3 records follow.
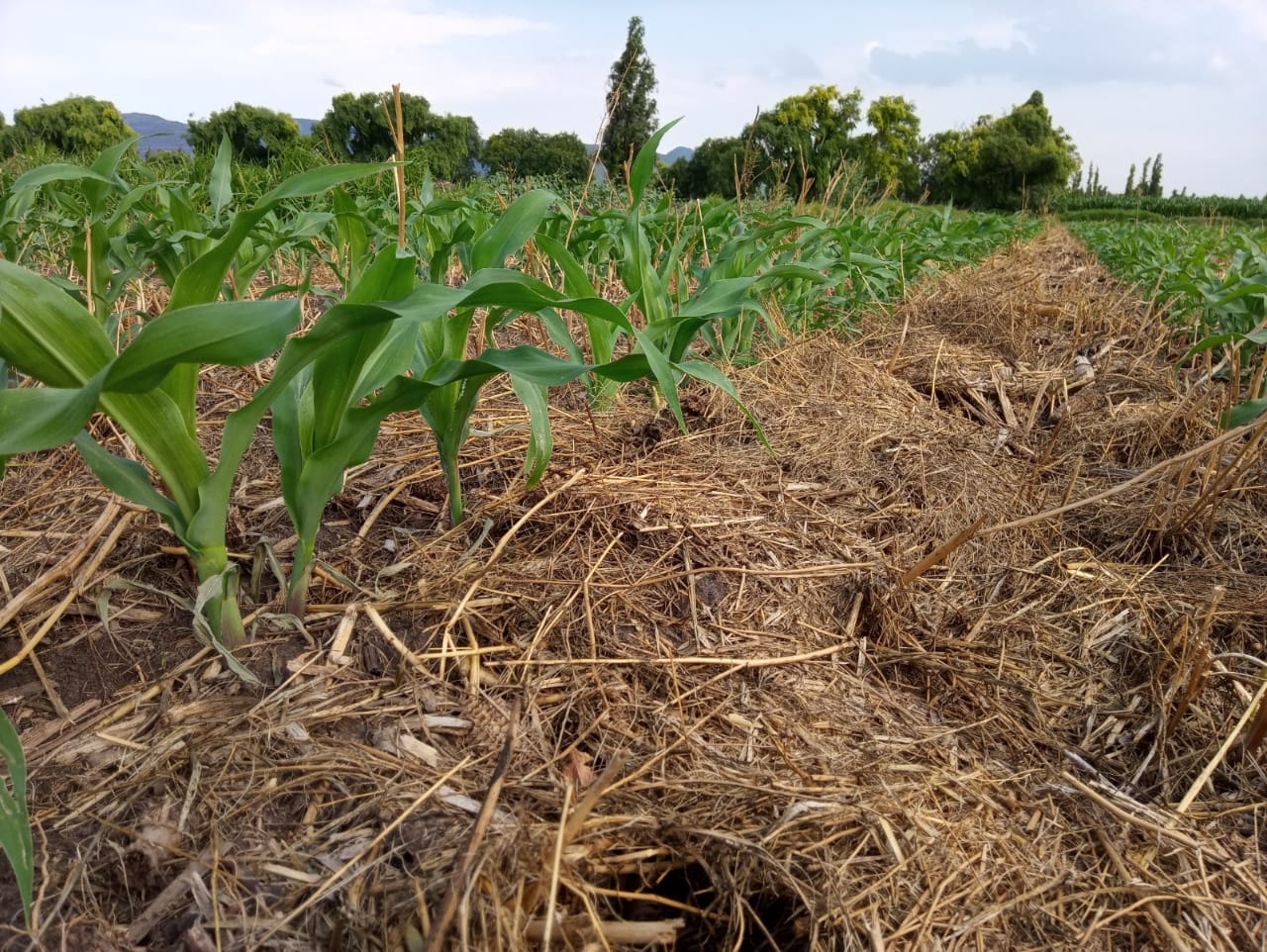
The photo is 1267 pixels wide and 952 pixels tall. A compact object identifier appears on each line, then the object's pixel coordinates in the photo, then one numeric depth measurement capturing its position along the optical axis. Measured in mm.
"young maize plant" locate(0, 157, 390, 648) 812
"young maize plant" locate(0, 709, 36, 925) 779
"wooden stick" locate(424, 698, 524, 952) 725
